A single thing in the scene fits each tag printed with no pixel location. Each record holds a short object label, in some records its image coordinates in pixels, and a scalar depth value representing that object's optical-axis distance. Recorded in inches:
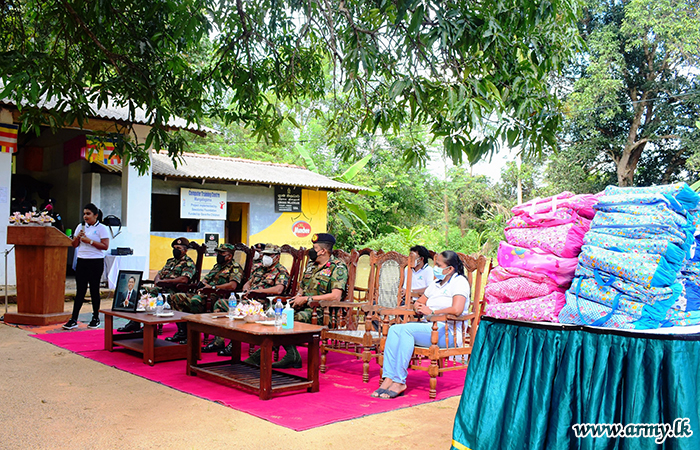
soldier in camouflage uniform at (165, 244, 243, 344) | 280.7
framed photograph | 258.7
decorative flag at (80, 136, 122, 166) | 446.0
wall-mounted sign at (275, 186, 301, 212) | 697.0
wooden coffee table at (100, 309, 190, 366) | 235.9
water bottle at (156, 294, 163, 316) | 245.4
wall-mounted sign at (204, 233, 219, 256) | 621.7
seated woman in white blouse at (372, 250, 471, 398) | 195.3
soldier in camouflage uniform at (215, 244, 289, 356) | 263.6
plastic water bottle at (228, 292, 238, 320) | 220.2
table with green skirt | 104.0
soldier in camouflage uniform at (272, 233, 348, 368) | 241.1
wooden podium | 317.5
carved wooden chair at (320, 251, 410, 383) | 217.8
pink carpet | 171.6
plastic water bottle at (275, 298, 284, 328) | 198.2
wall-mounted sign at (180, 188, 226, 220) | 607.5
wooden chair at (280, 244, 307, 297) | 281.4
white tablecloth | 442.9
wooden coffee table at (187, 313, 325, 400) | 185.8
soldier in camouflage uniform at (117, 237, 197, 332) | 292.0
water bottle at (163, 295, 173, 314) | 248.4
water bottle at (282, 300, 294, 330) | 195.7
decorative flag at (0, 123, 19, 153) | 405.7
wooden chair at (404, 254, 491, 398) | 195.8
